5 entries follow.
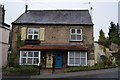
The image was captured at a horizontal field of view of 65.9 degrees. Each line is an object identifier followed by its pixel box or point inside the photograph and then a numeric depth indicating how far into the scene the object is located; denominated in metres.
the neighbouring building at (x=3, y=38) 13.55
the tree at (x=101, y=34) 28.09
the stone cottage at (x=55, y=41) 11.88
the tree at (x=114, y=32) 19.93
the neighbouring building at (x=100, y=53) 14.39
